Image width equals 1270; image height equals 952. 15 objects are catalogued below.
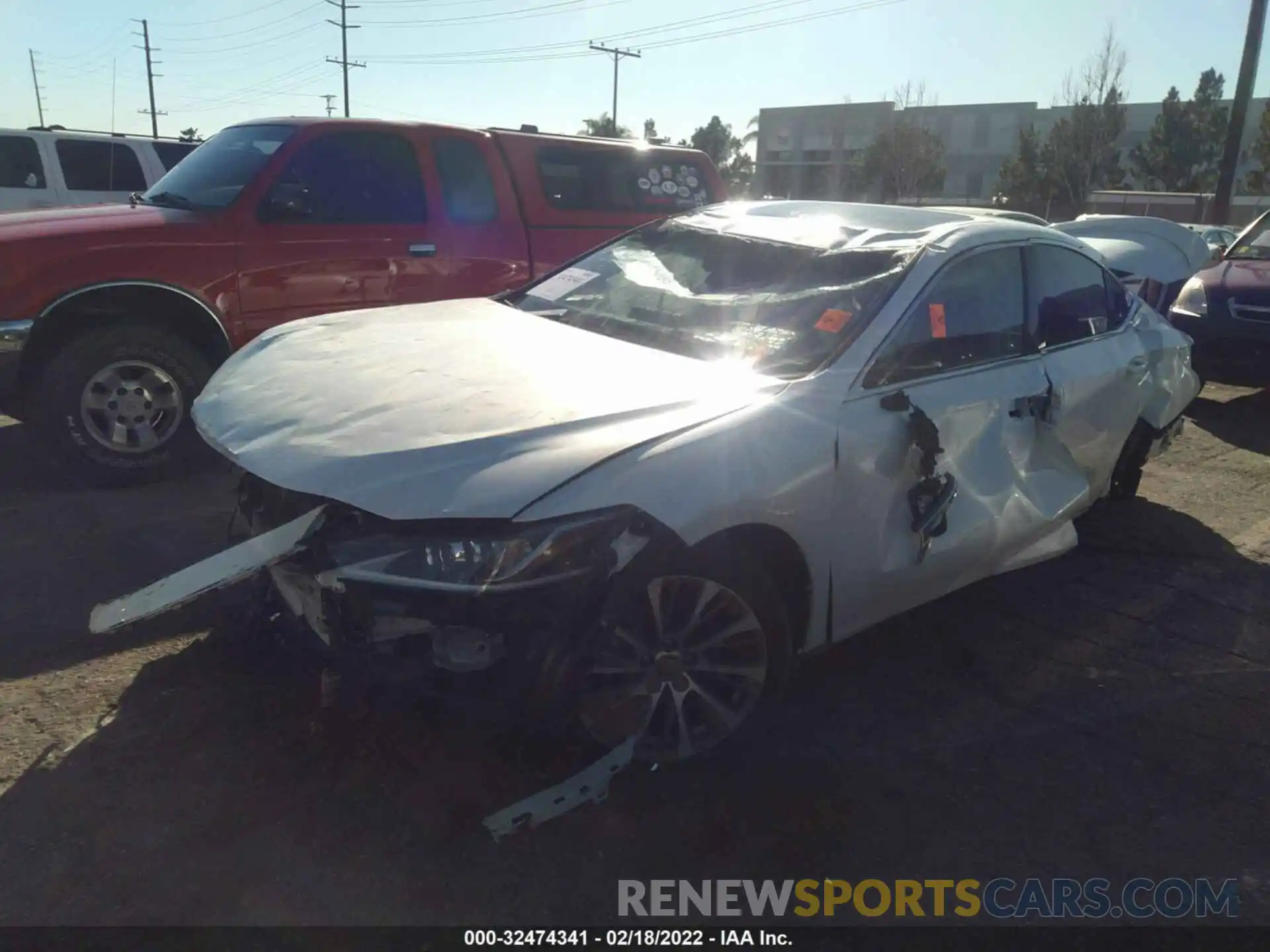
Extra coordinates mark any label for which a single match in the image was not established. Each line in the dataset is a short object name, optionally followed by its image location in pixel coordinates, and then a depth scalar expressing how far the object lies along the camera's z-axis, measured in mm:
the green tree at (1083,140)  42000
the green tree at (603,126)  55344
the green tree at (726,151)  61406
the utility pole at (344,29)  49969
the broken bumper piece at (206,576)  2787
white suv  10586
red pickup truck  5145
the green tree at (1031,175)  44094
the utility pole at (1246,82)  18641
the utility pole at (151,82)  55025
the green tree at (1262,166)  38812
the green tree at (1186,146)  47594
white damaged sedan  2635
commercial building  57531
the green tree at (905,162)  48969
